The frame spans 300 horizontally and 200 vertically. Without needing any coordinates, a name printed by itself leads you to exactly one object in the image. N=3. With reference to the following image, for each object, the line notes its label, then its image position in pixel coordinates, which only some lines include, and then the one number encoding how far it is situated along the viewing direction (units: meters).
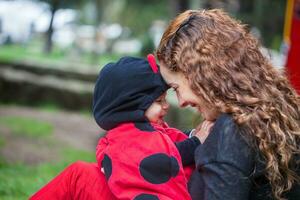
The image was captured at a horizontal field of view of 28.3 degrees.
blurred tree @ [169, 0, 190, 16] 7.61
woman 2.05
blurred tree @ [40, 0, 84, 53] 14.37
